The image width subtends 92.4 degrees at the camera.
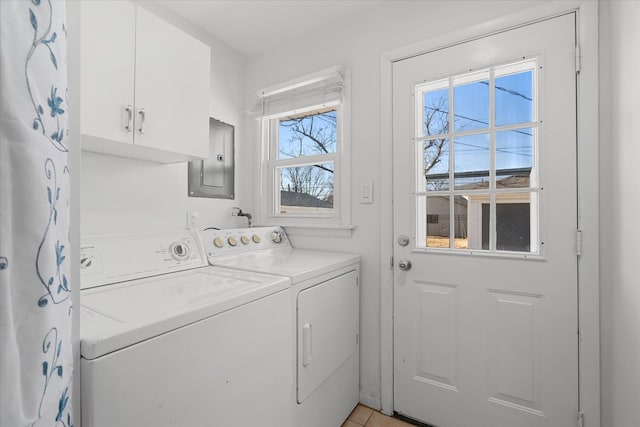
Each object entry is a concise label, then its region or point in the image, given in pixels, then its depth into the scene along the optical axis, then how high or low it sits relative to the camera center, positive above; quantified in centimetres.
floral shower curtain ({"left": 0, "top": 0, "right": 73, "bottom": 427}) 40 +1
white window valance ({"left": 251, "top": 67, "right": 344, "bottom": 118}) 209 +88
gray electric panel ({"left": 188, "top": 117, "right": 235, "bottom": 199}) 219 +35
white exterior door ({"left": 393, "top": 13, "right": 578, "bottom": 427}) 146 -8
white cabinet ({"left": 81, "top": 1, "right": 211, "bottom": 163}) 132 +63
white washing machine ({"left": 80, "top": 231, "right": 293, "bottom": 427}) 77 -38
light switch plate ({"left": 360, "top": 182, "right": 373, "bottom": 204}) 197 +14
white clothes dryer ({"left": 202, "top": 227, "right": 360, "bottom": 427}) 144 -52
